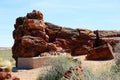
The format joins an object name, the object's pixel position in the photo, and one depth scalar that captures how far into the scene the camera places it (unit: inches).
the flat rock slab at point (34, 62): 546.0
